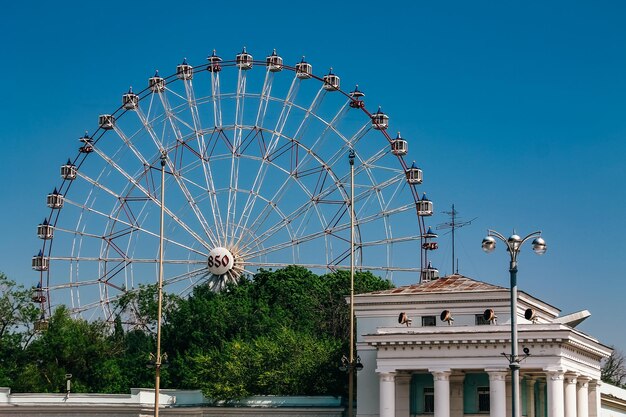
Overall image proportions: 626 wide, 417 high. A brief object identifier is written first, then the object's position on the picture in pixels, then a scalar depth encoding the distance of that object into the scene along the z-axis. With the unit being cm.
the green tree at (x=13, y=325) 9350
